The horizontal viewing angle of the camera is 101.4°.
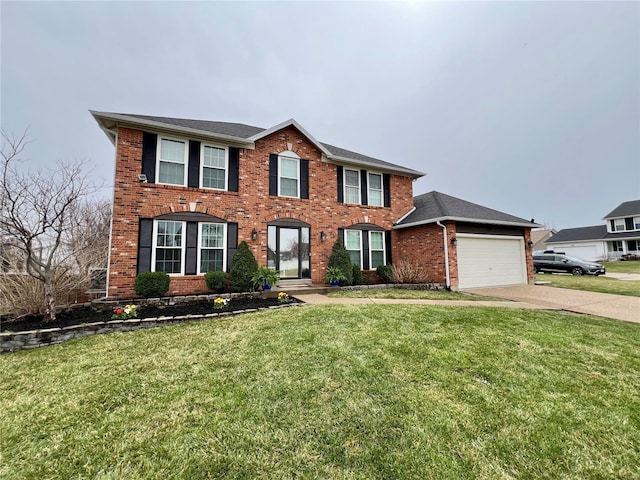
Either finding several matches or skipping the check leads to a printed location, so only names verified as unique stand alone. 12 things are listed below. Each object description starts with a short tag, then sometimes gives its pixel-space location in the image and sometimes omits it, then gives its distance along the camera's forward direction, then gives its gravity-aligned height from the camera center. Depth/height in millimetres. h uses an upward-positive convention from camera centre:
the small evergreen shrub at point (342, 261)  10492 +11
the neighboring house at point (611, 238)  29906 +2451
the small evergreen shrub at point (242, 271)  8789 -289
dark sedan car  17922 -462
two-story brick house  8453 +2021
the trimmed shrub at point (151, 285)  7711 -630
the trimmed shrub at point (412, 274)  11352 -589
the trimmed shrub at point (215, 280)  8641 -572
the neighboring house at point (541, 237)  41062 +3909
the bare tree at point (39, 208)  5340 +1219
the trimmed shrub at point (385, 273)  11641 -548
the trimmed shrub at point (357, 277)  10984 -670
